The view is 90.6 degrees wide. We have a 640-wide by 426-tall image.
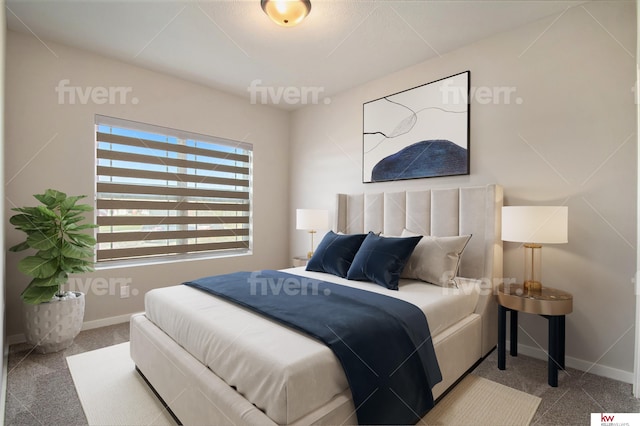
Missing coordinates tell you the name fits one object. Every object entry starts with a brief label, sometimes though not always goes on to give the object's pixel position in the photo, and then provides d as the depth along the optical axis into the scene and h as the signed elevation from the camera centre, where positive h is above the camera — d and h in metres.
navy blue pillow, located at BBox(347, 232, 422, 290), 2.40 -0.39
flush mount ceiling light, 2.15 +1.39
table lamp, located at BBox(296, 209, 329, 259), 3.71 -0.11
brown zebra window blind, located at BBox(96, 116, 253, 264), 3.25 +0.19
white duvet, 1.21 -0.63
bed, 1.25 -0.65
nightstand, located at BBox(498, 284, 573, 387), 2.07 -0.67
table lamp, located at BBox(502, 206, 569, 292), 2.09 -0.11
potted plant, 2.42 -0.45
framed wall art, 2.95 +0.80
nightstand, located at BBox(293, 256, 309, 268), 3.84 -0.63
